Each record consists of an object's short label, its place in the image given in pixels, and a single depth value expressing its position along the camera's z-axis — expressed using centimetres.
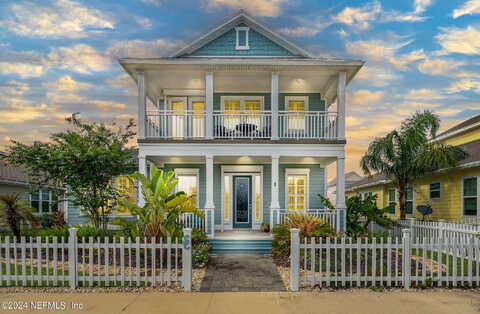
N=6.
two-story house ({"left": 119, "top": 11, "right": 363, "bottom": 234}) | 1091
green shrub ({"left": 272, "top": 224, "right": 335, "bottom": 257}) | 892
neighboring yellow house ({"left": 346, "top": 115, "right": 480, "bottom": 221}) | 1092
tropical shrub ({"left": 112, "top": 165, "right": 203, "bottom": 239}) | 822
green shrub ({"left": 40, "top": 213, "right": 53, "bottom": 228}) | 1389
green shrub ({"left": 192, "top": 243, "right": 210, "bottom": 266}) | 793
